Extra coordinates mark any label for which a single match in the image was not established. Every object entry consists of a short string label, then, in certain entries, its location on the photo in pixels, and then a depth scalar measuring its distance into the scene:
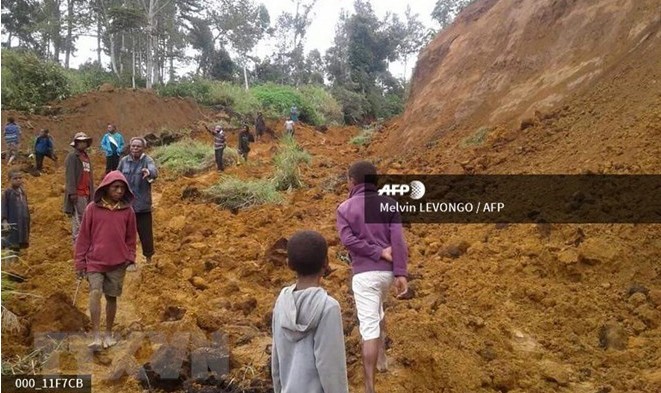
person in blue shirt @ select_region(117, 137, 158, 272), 6.10
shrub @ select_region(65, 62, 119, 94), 22.05
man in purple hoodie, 3.38
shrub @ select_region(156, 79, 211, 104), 25.23
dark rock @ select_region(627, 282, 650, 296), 4.89
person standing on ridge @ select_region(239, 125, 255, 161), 14.42
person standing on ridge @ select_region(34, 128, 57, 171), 12.44
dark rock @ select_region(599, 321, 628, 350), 4.28
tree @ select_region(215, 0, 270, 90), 34.72
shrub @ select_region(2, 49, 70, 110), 18.67
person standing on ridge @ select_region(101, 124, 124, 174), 9.99
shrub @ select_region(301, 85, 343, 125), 28.51
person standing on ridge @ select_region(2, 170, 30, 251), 6.09
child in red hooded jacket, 4.32
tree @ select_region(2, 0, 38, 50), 27.72
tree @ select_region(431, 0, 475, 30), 39.28
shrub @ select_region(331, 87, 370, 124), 31.39
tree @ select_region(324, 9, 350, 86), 34.03
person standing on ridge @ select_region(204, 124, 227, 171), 12.74
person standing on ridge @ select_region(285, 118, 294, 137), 19.25
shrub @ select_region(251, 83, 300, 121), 27.66
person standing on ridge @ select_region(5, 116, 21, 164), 13.56
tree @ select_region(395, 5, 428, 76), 41.38
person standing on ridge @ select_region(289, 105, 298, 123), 24.78
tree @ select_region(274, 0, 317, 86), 42.19
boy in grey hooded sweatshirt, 2.29
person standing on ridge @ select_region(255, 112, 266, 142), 20.24
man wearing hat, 6.02
